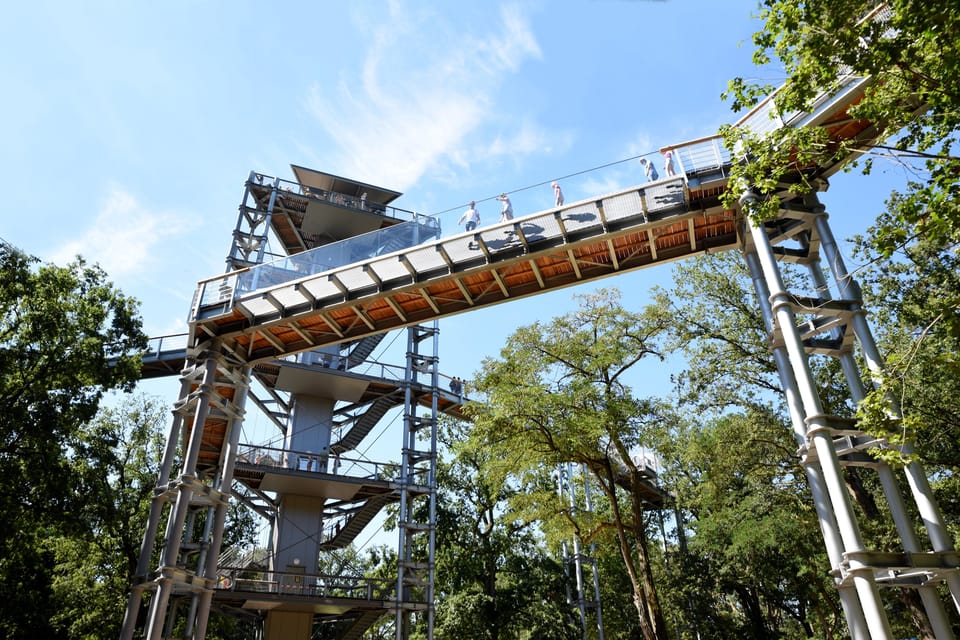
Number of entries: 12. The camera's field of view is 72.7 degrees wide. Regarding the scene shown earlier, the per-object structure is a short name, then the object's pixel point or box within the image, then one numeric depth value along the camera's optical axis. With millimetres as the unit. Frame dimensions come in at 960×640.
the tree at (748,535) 20953
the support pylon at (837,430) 9352
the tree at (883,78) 8350
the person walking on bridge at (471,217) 15938
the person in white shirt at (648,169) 14587
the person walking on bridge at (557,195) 15148
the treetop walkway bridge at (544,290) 9938
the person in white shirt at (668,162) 14344
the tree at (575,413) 16781
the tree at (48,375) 16297
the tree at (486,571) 28391
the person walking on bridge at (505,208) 15636
